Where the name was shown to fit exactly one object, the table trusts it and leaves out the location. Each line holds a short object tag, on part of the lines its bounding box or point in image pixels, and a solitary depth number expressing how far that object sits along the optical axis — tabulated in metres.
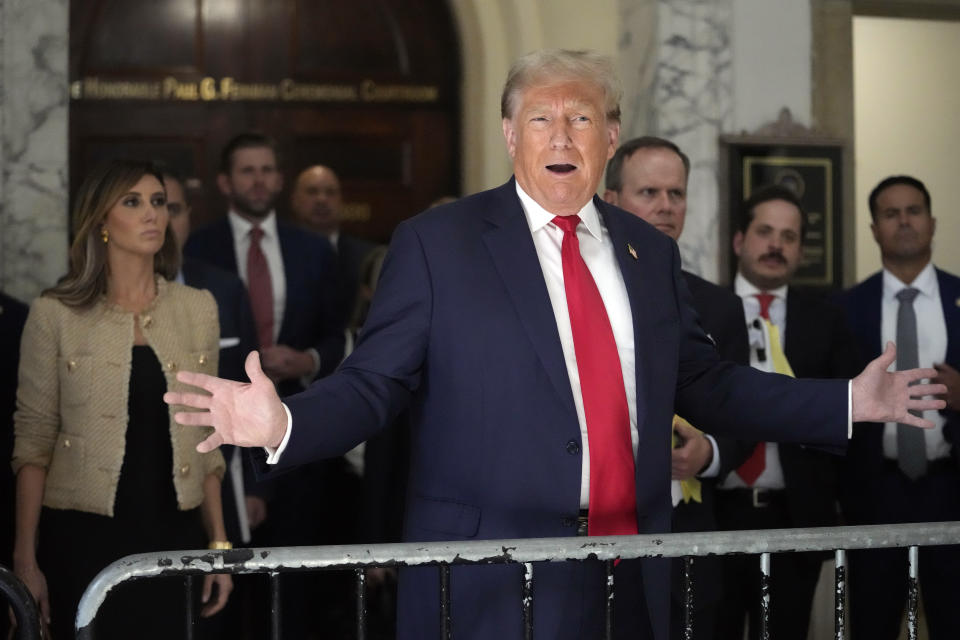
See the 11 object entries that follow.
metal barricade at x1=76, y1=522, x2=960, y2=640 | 2.38
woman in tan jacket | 4.04
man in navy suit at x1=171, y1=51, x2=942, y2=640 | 2.90
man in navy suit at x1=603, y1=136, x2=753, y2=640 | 3.89
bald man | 7.09
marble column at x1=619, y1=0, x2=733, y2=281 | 6.19
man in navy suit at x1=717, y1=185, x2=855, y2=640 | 4.54
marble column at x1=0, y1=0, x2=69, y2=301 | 5.70
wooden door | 7.42
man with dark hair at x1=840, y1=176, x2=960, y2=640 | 4.92
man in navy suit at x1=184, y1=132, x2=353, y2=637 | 5.75
